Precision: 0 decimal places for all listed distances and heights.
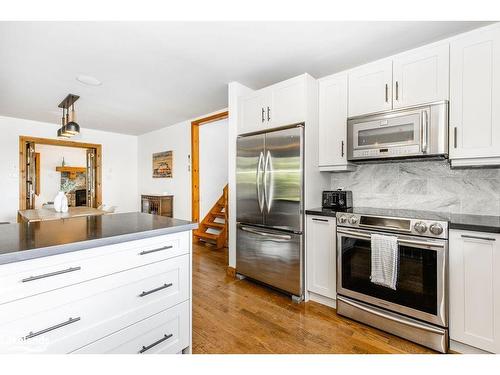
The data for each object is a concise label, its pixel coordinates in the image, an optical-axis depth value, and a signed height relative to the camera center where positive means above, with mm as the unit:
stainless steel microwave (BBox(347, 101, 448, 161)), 2076 +448
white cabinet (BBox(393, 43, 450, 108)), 2096 +932
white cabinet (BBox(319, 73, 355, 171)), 2641 +646
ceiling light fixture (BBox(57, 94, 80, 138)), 3266 +1021
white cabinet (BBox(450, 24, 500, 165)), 1892 +672
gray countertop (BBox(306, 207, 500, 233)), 1707 -263
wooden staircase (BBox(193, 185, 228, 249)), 4660 -806
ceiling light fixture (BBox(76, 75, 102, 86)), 3105 +1310
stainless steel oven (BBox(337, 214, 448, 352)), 1820 -761
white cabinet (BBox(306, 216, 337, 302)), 2441 -708
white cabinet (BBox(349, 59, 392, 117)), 2379 +931
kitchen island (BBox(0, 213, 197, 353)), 1039 -494
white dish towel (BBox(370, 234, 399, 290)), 1961 -595
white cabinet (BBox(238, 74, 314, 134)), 2631 +877
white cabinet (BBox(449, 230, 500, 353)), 1675 -717
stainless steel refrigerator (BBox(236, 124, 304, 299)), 2566 -259
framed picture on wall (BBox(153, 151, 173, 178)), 5637 +454
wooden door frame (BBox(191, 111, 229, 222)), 5012 +302
